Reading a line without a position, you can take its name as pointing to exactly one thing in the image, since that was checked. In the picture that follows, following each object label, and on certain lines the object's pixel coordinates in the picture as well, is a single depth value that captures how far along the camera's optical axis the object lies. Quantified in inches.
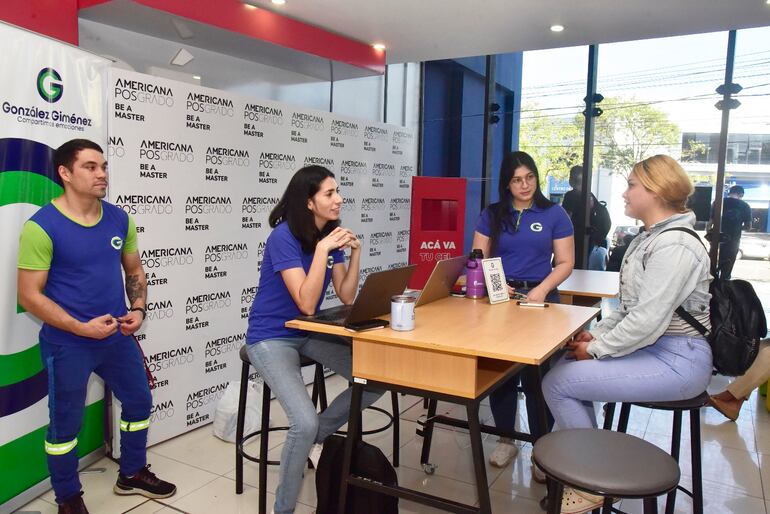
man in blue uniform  85.9
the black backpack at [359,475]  83.4
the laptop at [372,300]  79.3
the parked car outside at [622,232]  221.0
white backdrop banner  118.1
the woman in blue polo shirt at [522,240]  115.4
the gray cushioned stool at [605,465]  56.0
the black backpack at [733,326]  78.0
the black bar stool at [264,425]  95.1
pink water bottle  105.3
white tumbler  76.9
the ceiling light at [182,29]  131.6
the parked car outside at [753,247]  201.1
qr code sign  102.7
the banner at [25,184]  91.9
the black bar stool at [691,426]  79.0
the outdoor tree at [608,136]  210.2
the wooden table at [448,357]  72.1
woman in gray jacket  76.3
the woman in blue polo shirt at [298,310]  83.9
